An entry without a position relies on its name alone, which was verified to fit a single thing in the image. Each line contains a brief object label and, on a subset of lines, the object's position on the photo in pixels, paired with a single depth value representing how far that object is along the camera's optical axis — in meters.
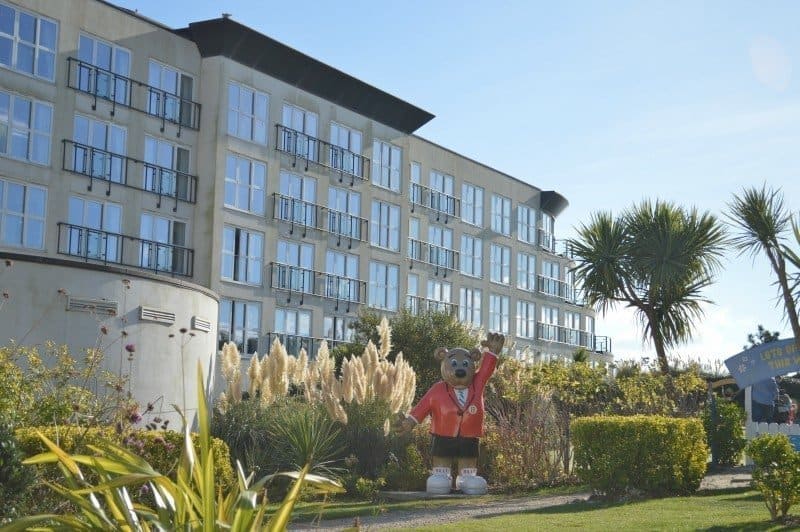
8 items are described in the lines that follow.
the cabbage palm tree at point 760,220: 18.03
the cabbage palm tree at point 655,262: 35.59
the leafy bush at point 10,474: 7.35
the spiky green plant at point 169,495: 5.10
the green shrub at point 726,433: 19.77
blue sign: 19.34
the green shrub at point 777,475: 12.30
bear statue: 16.95
